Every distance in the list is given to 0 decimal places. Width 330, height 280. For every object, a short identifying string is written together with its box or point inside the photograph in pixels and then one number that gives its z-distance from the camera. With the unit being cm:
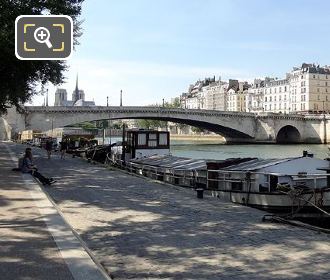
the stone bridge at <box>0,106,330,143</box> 7131
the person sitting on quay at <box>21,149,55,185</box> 1678
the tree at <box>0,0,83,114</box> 1798
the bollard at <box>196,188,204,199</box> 1337
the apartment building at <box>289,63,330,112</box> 11625
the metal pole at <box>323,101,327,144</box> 9141
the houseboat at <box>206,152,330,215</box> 1298
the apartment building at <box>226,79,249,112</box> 14875
